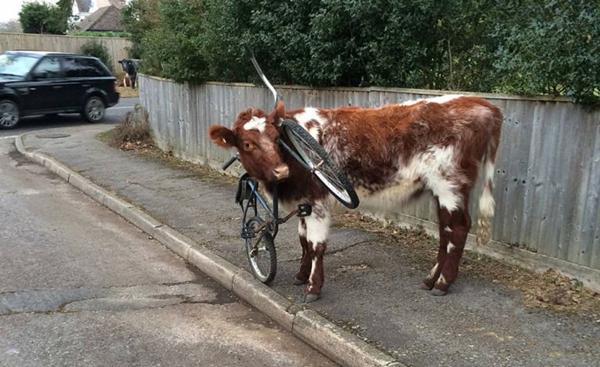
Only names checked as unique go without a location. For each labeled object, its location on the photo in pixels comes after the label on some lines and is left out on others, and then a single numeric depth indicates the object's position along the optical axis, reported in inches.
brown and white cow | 177.5
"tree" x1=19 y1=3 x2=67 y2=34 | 1715.1
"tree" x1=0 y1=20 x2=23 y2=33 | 3087.6
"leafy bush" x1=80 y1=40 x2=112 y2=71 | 1263.5
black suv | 621.3
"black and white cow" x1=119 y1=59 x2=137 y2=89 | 1109.1
